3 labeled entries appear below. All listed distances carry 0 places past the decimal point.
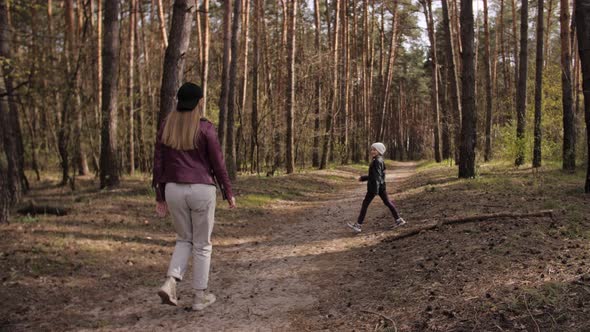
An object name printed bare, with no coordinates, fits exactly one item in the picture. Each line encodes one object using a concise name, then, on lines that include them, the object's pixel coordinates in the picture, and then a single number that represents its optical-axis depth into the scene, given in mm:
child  8164
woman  4305
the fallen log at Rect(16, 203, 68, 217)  8180
